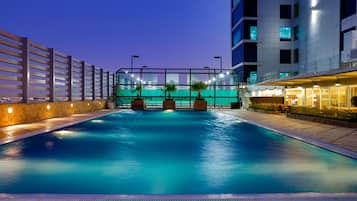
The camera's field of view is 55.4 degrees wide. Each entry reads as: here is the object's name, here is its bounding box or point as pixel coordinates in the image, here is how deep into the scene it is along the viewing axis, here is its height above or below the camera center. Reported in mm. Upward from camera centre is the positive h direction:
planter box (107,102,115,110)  29359 -539
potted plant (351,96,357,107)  13930 -17
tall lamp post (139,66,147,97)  33594 +2100
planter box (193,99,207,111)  29000 -470
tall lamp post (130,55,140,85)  33612 +2469
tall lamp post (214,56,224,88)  33594 +2502
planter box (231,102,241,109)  30303 -471
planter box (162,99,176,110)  29750 -501
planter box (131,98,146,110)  29250 -435
